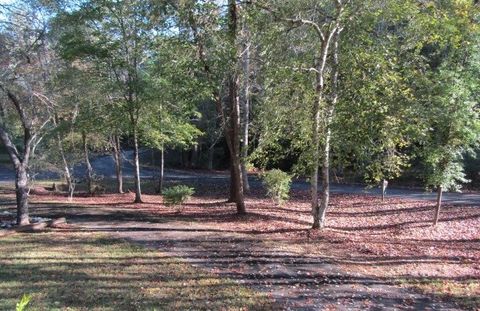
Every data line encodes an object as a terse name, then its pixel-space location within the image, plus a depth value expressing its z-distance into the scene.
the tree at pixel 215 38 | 12.10
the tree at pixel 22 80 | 13.34
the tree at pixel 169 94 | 13.08
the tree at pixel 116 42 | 18.03
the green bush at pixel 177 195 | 16.80
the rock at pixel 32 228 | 13.75
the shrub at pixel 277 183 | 17.27
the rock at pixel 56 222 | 14.40
